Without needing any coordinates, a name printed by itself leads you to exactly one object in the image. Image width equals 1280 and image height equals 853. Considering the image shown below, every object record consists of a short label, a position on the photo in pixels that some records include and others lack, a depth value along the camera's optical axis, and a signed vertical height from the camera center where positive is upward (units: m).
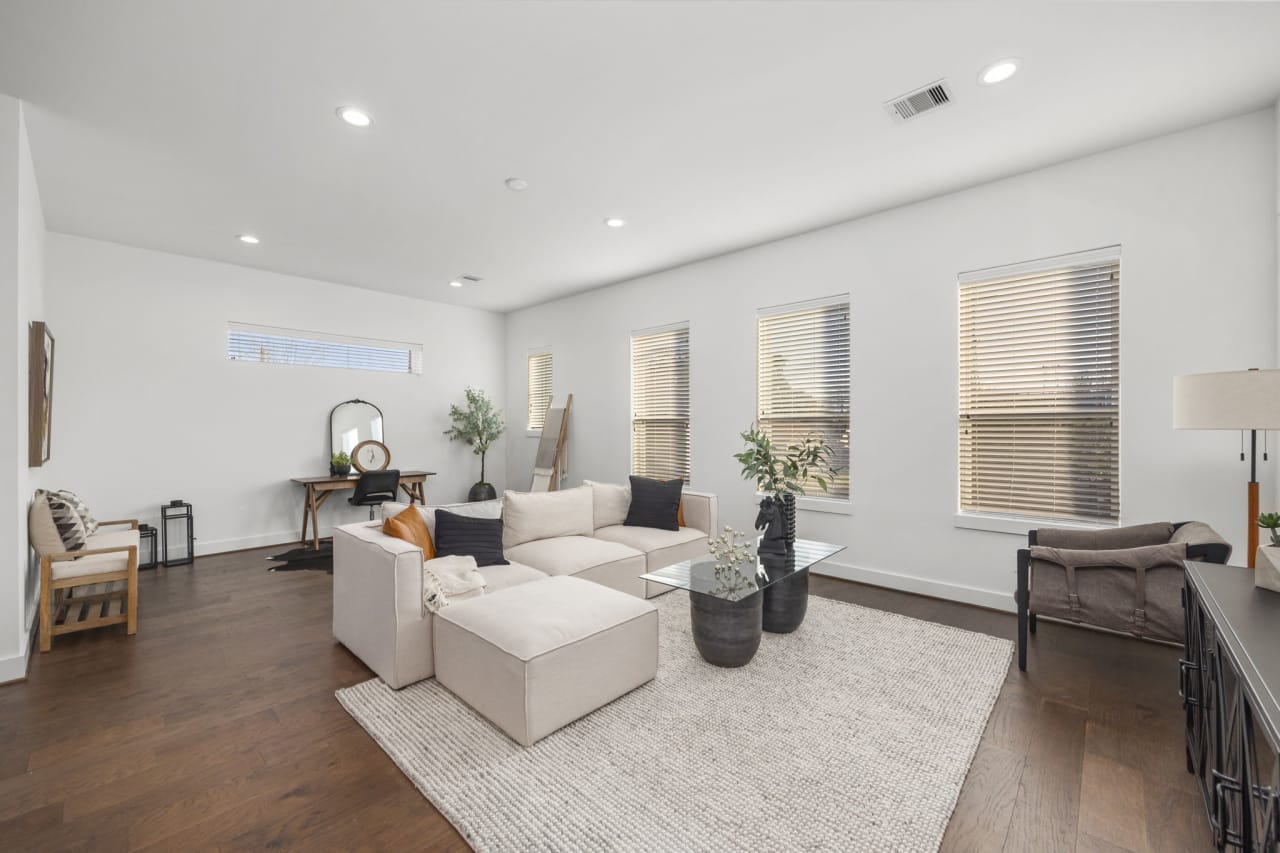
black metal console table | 1.06 -0.68
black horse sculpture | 3.17 -0.60
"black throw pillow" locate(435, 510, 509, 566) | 3.13 -0.66
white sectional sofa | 2.50 -0.80
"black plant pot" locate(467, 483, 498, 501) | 6.85 -0.83
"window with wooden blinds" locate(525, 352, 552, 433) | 7.00 +0.49
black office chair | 5.45 -0.62
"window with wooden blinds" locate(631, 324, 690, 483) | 5.46 +0.24
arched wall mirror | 5.96 +0.03
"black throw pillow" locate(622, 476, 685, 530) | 4.20 -0.62
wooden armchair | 2.94 -0.85
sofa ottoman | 2.06 -0.92
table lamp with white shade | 2.05 +0.08
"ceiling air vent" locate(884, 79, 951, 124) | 2.55 +1.56
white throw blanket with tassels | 2.57 -0.78
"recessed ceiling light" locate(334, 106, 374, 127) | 2.71 +1.57
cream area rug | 1.62 -1.20
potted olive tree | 6.92 -0.02
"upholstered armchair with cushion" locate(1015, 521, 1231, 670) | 2.27 -0.70
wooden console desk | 5.34 -0.64
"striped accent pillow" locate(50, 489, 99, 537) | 3.47 -0.55
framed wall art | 3.07 +0.20
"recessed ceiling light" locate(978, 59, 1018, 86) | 2.37 +1.56
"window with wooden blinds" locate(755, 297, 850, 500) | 4.30 +0.41
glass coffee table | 2.63 -0.89
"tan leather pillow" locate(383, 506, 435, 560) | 2.88 -0.55
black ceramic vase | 3.28 -0.58
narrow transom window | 5.39 +0.84
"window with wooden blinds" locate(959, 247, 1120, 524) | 3.21 +0.21
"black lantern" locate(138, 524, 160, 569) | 4.70 -1.05
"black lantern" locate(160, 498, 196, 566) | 4.81 -0.90
